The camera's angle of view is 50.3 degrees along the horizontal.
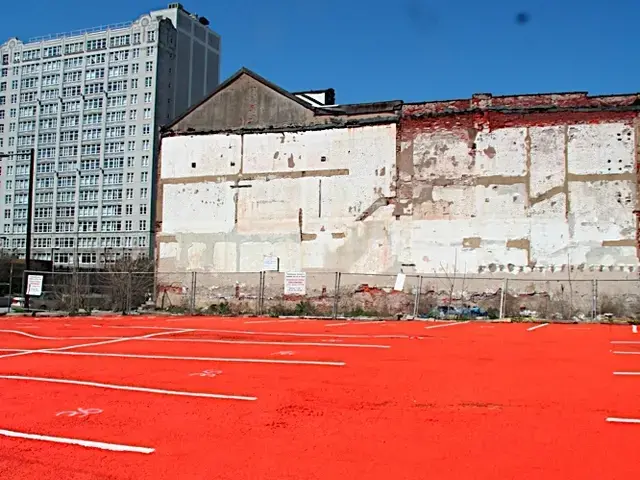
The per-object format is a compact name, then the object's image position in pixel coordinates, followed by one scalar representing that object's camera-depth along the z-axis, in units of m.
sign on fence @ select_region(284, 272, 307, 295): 28.22
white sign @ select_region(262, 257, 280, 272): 31.66
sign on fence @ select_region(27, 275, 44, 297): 29.48
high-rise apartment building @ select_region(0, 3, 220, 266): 106.50
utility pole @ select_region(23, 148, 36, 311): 30.42
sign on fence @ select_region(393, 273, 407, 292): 26.95
